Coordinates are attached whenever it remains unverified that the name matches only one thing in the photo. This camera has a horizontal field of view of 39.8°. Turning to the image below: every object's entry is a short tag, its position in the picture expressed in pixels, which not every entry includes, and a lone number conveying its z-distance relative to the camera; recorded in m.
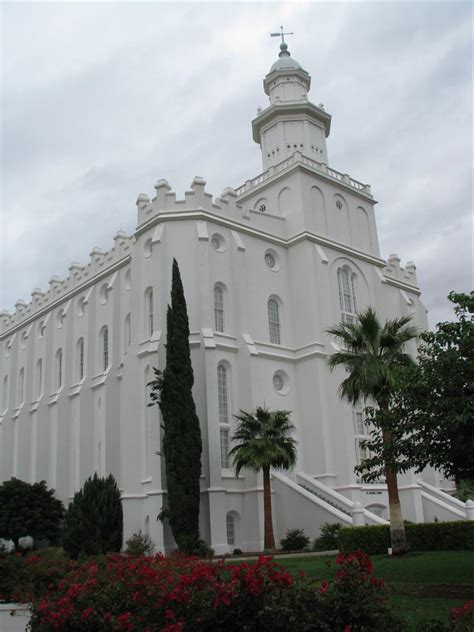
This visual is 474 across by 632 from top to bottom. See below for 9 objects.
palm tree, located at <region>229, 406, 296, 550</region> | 25.34
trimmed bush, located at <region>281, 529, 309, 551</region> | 26.59
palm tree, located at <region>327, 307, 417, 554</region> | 20.53
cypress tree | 24.98
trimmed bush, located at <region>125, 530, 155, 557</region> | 25.12
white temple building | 28.70
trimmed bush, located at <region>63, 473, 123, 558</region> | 27.72
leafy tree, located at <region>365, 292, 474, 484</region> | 13.51
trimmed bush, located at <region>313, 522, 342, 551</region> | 25.23
